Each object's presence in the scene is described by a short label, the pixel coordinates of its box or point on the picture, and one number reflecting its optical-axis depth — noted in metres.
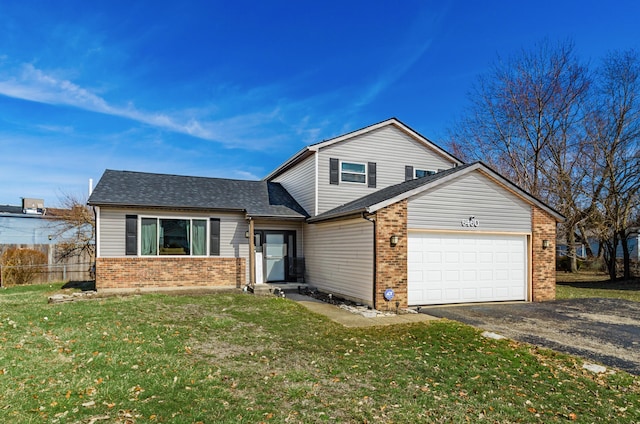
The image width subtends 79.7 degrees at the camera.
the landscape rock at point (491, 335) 7.69
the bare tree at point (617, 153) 19.95
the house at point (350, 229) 11.45
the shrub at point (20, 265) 16.88
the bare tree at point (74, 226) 22.31
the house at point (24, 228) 28.11
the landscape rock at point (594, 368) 5.80
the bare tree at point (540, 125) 22.75
